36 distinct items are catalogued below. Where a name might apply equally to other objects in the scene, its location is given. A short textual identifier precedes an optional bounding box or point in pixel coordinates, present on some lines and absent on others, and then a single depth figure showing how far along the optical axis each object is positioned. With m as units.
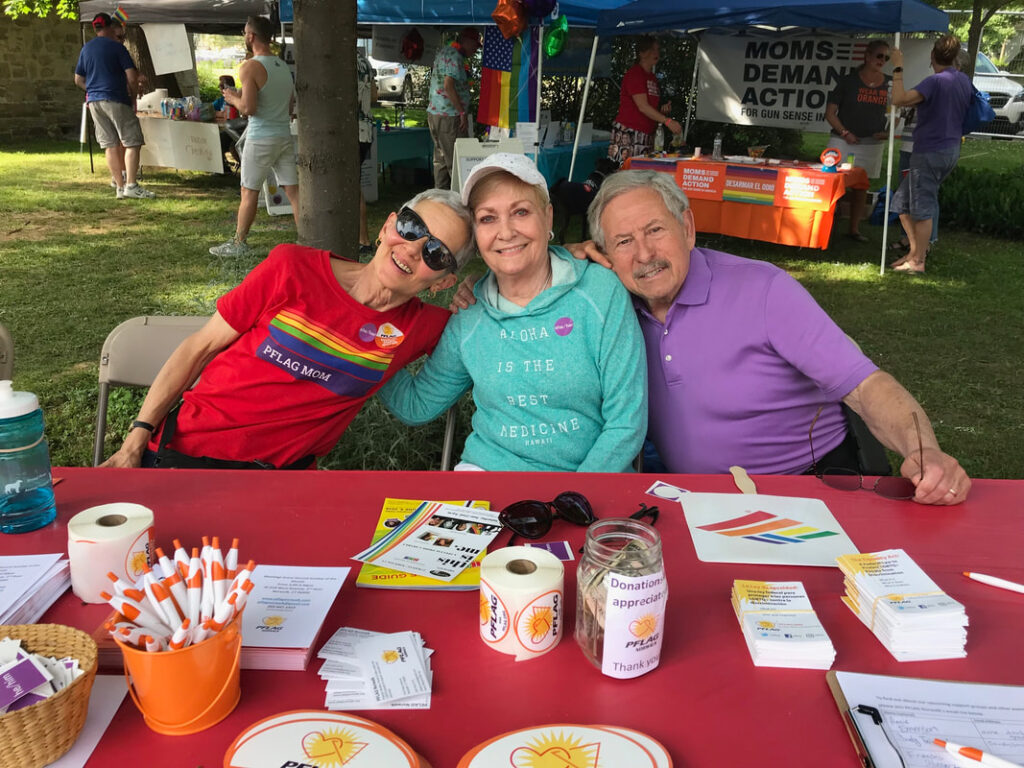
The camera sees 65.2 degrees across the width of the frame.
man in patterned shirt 9.18
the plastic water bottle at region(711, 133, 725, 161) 8.21
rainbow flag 6.79
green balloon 6.96
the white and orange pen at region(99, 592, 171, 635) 1.05
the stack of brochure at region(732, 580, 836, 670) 1.26
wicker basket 0.98
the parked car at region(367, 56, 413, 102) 21.23
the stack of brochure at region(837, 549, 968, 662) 1.29
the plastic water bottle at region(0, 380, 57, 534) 1.52
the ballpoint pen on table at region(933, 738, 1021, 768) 1.02
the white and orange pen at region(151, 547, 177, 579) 1.12
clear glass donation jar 1.18
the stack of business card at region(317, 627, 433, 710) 1.17
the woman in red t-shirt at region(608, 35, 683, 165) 8.86
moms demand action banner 9.50
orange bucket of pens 1.05
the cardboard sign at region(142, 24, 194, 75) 10.95
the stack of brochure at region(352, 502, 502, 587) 1.51
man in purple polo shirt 2.21
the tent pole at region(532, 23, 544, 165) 6.76
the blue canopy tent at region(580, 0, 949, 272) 6.93
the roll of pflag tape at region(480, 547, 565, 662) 1.24
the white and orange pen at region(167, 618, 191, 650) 1.06
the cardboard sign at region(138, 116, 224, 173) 10.69
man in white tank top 7.32
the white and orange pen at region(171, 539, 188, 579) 1.15
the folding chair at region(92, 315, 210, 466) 2.62
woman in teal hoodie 2.24
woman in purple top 7.25
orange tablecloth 7.47
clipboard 1.06
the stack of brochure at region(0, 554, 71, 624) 1.33
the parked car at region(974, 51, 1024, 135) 19.52
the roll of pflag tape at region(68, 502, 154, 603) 1.35
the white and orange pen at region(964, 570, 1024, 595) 1.47
